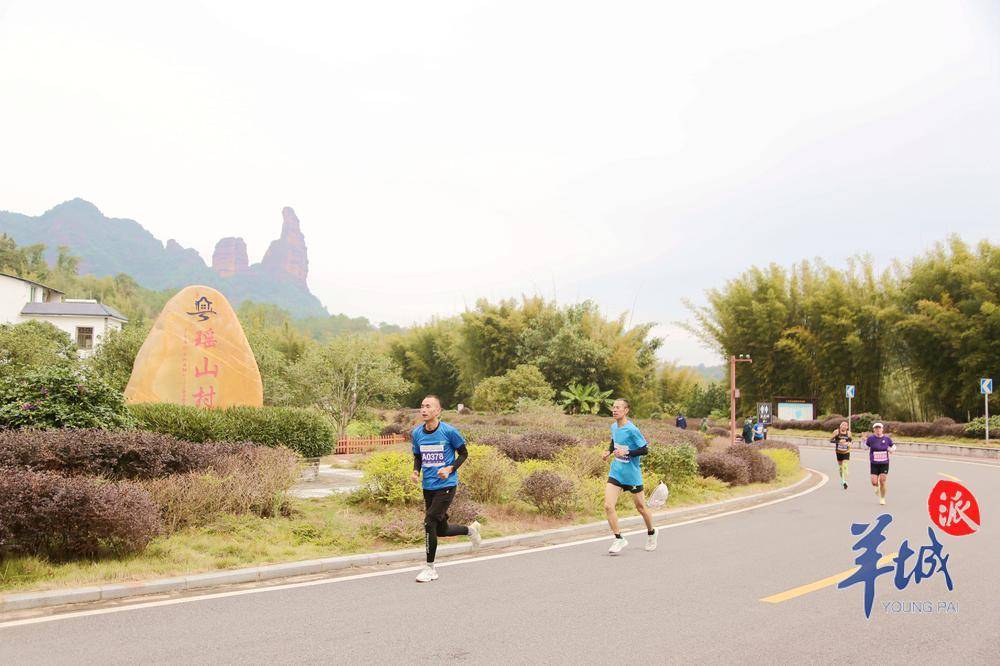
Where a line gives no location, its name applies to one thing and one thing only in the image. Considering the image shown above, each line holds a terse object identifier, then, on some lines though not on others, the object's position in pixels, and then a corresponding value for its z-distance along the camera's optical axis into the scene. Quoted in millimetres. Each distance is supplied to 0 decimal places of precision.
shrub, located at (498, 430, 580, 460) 13672
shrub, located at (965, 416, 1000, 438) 27469
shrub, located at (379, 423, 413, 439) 22000
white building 50875
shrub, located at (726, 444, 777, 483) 14891
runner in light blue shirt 7898
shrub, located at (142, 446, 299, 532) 7438
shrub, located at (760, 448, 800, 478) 16828
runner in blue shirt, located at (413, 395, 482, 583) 6645
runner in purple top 12234
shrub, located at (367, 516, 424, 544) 7691
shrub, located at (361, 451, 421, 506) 8969
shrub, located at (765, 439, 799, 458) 20519
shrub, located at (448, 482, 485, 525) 8016
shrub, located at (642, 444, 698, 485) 13000
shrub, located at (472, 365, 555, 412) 33031
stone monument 14516
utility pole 24750
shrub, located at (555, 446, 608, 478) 12188
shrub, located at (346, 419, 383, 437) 25216
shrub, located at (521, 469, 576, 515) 9531
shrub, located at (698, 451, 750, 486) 14102
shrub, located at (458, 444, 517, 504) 10000
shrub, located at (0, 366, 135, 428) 8977
